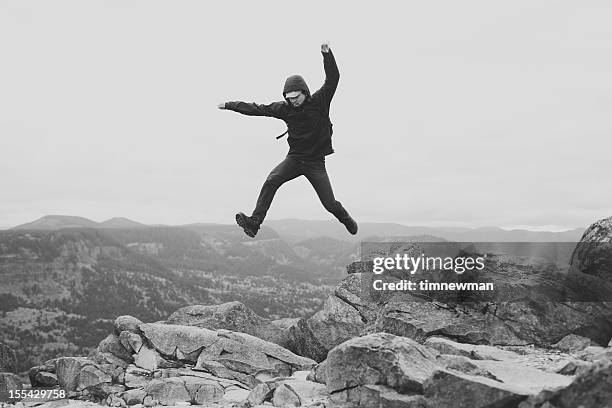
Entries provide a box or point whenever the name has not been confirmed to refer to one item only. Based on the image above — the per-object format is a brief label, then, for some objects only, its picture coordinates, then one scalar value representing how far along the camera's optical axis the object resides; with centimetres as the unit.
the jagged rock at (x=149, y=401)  1598
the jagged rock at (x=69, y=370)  1967
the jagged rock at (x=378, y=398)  897
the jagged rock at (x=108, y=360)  2022
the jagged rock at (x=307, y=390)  1224
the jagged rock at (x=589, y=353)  1106
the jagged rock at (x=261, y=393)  1310
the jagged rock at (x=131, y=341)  2094
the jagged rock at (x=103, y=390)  1798
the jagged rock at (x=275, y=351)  2019
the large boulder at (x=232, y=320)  2412
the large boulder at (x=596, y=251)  1459
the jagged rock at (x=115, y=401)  1650
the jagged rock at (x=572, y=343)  1280
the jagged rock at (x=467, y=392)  812
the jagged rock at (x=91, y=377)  1889
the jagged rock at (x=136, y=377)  1843
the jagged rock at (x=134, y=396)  1645
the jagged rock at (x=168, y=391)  1594
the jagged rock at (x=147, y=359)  1962
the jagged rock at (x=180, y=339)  2014
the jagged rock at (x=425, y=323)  1447
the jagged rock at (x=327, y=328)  2134
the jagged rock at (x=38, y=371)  2152
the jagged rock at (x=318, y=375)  1388
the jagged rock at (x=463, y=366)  948
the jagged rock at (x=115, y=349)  2094
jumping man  1058
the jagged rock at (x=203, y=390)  1584
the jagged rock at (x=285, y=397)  1229
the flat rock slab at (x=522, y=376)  877
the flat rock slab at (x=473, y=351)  1138
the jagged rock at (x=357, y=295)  2156
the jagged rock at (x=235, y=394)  1523
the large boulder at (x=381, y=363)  948
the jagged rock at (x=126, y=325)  2208
